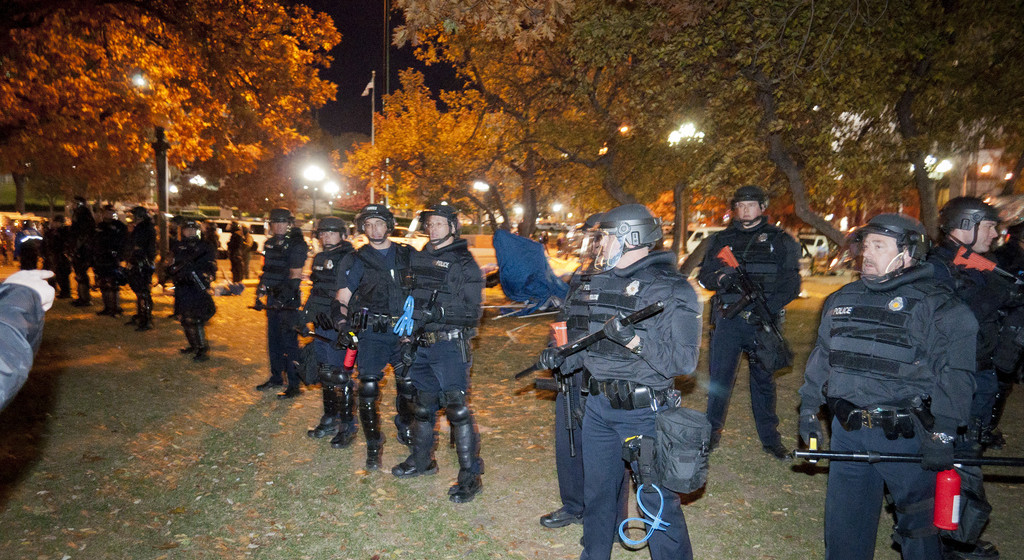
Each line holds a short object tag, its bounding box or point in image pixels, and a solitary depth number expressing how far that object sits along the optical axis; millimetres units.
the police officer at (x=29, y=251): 14172
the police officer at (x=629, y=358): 3115
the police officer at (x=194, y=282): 8734
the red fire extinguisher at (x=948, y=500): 2871
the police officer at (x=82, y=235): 12207
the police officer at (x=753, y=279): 5383
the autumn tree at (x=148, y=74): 10195
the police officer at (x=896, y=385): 2945
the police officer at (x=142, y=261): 10711
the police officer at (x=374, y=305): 5160
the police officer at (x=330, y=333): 5844
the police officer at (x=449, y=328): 4766
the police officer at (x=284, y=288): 7199
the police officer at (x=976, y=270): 4273
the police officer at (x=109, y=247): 11188
